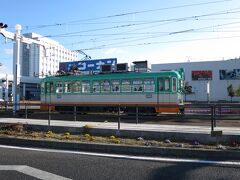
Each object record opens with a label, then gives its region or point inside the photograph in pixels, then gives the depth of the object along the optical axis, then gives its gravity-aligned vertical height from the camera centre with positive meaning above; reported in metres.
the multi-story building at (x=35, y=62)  57.18 +6.33
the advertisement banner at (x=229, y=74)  81.06 +4.32
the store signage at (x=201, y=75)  83.94 +4.25
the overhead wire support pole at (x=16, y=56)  32.12 +3.31
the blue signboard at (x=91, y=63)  51.74 +4.27
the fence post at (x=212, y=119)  14.07 -0.92
